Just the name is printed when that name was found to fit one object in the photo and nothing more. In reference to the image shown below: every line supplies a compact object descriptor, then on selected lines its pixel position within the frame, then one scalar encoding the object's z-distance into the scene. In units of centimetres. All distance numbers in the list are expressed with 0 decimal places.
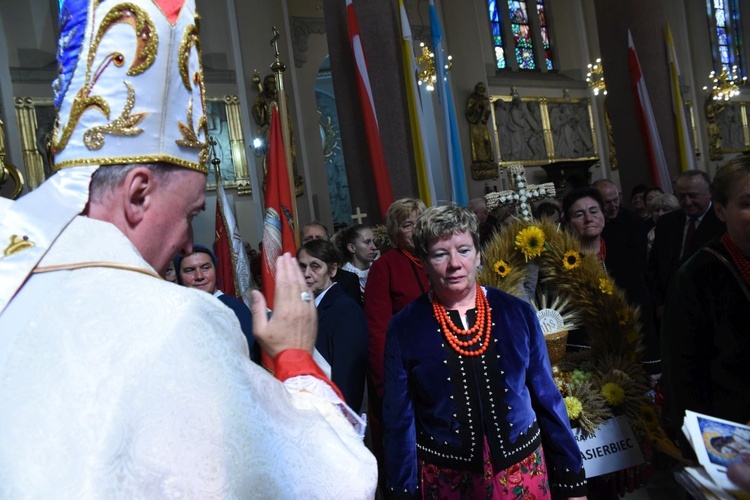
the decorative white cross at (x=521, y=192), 445
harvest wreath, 335
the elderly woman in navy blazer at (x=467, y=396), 262
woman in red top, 393
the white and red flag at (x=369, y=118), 588
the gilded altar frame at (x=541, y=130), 1631
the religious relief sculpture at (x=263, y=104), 1159
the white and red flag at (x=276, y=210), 476
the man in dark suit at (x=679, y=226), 517
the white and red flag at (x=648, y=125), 920
